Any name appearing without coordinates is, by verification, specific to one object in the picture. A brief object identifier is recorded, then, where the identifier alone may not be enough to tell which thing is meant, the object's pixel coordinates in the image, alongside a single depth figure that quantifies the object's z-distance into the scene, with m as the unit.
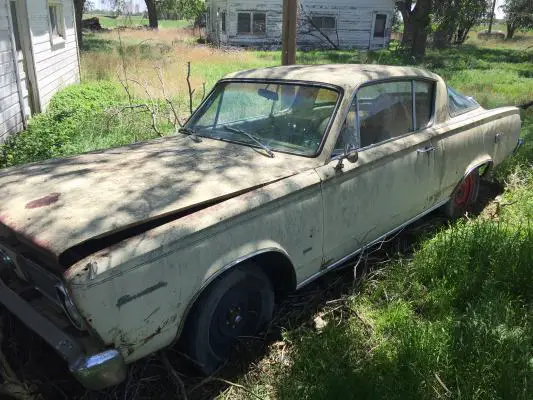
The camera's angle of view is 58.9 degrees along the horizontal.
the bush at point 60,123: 6.23
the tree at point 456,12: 18.47
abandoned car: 2.15
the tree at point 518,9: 24.30
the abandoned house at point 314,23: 26.22
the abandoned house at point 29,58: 7.28
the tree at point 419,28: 20.08
